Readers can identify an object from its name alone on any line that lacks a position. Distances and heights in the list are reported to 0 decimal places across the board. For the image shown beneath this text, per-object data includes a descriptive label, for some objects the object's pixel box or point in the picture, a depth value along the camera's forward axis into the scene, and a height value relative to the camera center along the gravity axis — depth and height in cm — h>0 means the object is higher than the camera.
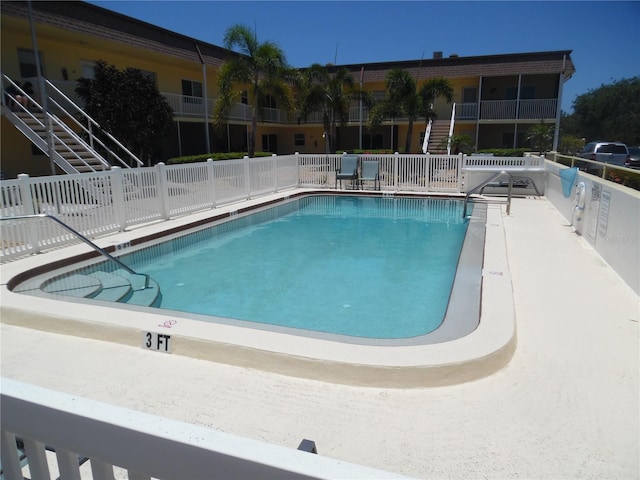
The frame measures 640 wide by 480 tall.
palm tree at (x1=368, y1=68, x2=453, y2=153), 2227 +269
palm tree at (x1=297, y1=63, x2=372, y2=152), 2294 +290
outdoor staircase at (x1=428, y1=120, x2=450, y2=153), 2392 +78
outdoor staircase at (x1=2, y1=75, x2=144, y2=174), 1278 +54
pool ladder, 1105 -134
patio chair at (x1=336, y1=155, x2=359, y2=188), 1589 -69
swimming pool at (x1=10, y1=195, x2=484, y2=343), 535 -199
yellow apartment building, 1476 +323
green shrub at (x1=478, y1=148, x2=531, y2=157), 2305 -16
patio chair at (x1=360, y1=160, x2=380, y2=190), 1562 -79
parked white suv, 1756 -16
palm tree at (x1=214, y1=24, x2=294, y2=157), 1828 +338
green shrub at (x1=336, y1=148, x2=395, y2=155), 2428 -8
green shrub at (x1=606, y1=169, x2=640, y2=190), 601 -43
